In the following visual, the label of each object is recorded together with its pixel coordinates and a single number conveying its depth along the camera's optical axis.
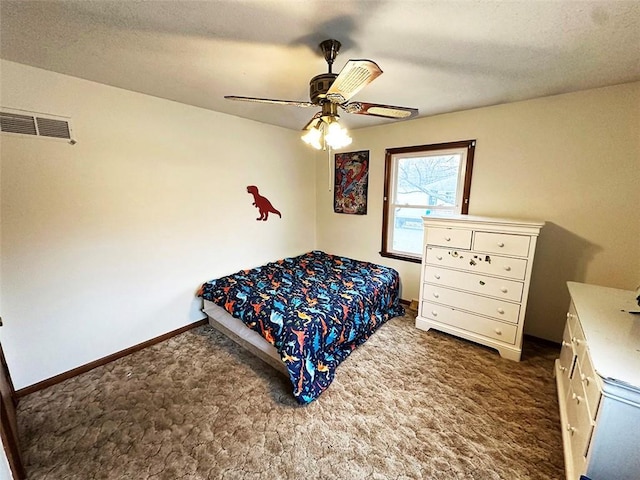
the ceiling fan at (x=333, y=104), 1.31
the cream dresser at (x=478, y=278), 2.16
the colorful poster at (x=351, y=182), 3.54
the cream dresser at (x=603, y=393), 0.99
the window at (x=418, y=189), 2.81
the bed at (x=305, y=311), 1.91
